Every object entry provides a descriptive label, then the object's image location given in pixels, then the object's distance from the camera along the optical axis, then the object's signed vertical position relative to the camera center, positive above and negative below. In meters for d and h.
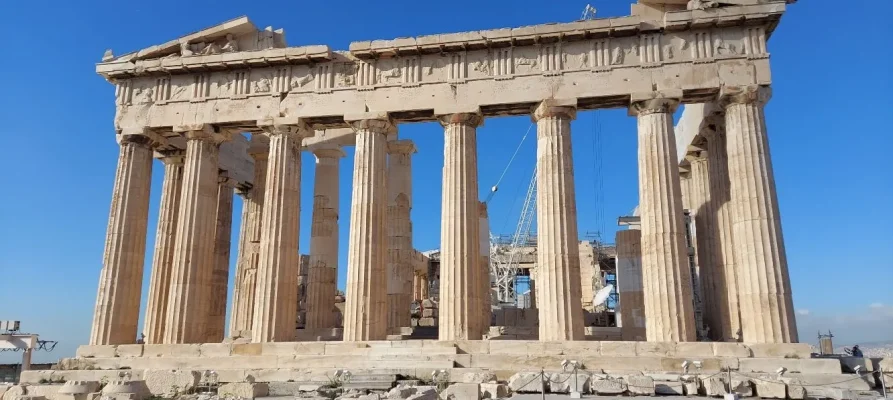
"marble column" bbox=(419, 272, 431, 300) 45.10 +3.24
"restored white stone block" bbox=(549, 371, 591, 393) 15.32 -1.12
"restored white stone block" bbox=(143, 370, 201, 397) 16.97 -1.26
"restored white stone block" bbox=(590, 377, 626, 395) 15.27 -1.20
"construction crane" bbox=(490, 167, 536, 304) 52.95 +5.62
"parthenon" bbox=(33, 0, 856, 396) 20.59 +5.73
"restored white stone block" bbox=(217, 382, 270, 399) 16.23 -1.41
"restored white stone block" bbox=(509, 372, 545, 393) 15.59 -1.16
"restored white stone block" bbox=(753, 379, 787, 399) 15.16 -1.25
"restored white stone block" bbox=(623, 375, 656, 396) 15.21 -1.18
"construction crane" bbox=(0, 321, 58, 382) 32.42 -0.51
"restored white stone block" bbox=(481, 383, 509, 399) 14.97 -1.29
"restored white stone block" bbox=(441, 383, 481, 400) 14.40 -1.27
